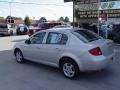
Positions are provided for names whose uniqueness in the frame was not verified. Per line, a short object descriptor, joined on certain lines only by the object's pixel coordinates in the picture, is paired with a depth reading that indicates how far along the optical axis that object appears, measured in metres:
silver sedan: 3.23
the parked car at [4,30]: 14.27
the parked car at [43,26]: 11.21
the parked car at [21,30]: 16.21
